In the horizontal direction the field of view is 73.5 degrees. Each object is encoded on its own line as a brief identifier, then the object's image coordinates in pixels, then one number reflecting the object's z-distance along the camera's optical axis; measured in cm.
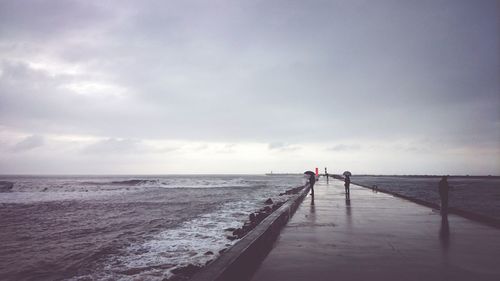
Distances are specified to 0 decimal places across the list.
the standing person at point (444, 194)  1198
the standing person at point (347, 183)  2177
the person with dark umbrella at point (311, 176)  1824
